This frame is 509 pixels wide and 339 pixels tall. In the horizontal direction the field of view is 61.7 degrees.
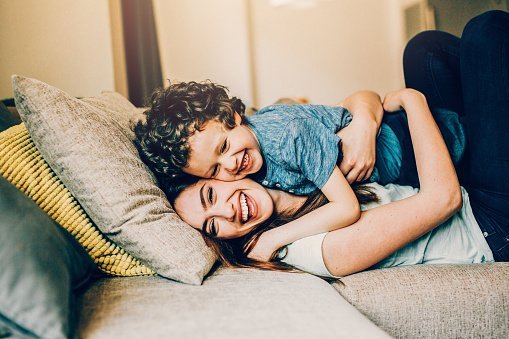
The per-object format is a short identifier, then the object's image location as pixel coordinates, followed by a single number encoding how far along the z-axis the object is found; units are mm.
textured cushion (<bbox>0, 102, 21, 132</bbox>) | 1048
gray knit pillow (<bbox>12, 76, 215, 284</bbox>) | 856
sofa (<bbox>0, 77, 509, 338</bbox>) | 661
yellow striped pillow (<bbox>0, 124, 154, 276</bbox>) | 858
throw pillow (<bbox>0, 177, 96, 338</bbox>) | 606
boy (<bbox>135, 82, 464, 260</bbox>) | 1006
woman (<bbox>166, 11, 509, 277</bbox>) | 937
